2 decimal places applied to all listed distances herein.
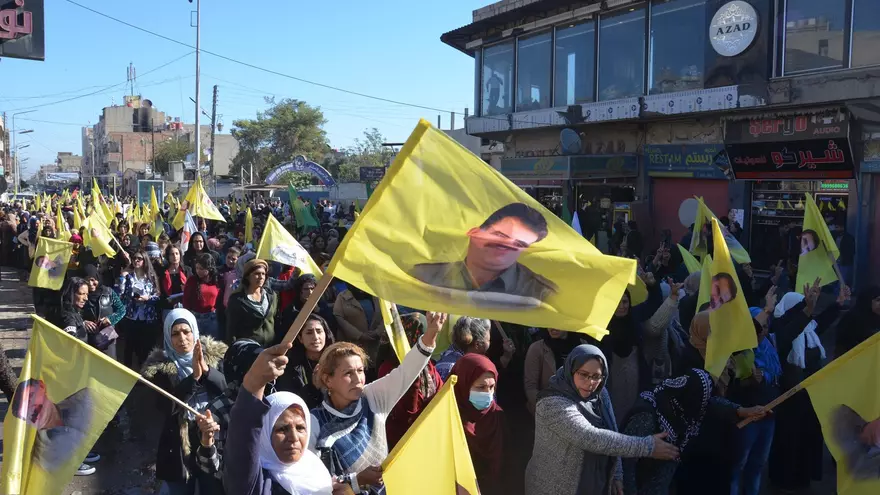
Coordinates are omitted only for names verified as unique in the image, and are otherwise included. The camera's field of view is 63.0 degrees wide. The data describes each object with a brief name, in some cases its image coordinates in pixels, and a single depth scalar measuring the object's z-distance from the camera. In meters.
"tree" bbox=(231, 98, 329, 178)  63.47
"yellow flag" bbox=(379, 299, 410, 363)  4.20
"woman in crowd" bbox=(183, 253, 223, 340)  7.32
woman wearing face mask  4.10
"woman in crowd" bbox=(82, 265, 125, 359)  6.64
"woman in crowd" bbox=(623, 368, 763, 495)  3.60
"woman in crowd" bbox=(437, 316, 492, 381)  4.71
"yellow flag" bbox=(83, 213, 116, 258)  9.96
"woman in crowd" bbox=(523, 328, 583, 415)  4.82
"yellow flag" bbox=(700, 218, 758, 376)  4.03
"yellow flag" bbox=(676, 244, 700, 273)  7.25
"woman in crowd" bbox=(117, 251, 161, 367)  7.64
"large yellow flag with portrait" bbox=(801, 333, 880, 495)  3.39
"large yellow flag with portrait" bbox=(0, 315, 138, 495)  3.25
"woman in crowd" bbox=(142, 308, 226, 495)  3.63
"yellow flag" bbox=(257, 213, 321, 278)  7.55
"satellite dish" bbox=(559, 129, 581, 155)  19.80
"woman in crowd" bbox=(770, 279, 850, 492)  5.23
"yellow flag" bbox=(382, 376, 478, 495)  2.94
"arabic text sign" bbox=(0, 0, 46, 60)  7.61
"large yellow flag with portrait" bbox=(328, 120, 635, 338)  2.71
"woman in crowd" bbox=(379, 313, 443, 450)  4.14
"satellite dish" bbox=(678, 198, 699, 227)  17.25
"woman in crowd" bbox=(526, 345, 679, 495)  3.38
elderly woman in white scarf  2.61
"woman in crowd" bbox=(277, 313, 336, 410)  4.56
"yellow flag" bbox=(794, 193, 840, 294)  7.13
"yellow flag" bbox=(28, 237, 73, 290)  8.48
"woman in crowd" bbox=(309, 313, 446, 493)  3.14
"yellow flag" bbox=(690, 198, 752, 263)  7.79
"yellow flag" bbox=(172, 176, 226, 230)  13.92
